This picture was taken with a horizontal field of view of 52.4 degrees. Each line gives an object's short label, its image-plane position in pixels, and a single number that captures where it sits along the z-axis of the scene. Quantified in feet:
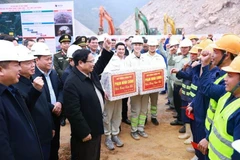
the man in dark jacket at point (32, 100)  8.65
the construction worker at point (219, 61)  8.10
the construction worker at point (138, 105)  16.57
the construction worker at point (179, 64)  16.72
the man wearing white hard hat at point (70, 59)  12.26
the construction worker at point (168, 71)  19.26
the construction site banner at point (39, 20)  27.63
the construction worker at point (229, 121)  5.99
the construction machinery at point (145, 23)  61.36
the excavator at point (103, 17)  52.85
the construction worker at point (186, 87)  13.61
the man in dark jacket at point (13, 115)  5.88
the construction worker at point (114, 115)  15.06
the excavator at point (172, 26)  60.64
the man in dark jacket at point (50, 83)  10.35
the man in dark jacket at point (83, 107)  9.29
